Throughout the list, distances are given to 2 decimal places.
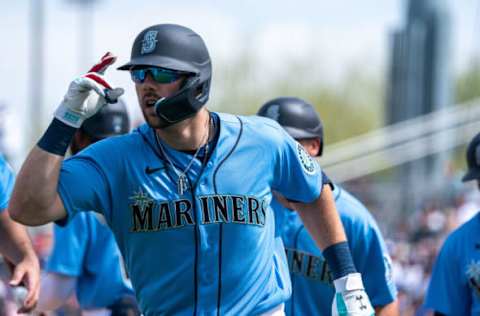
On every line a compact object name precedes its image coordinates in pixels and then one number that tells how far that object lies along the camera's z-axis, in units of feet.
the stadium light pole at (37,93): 236.22
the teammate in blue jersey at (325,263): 45.70
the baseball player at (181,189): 36.06
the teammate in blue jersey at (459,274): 48.06
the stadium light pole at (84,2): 250.16
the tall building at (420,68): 149.48
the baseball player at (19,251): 44.93
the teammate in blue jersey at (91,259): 52.06
